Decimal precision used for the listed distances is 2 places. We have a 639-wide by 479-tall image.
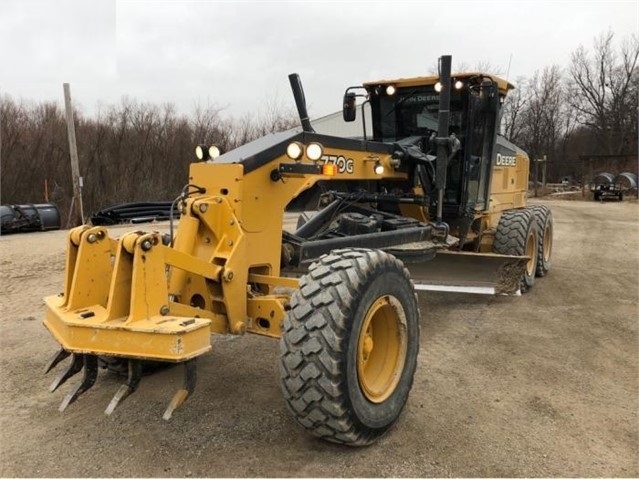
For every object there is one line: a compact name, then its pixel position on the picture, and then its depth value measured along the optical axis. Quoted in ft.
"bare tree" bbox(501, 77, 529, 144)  118.18
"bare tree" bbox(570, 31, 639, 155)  155.22
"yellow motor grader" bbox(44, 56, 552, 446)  10.06
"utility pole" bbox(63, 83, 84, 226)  52.80
